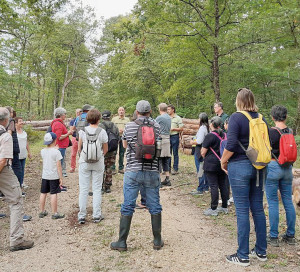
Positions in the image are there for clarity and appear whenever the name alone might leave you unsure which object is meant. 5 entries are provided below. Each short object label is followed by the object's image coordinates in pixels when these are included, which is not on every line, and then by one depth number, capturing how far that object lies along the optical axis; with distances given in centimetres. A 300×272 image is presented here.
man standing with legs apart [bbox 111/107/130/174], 851
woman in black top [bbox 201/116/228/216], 533
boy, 518
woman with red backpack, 411
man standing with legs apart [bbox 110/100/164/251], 374
